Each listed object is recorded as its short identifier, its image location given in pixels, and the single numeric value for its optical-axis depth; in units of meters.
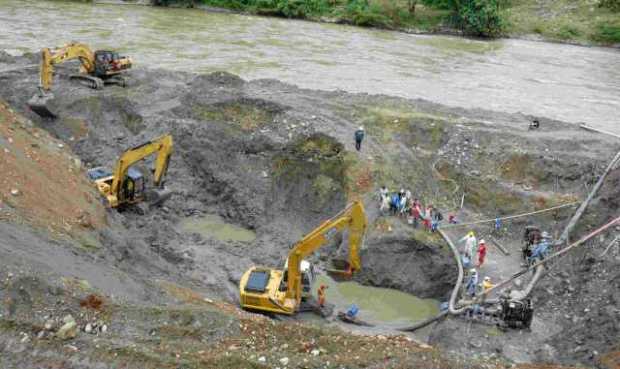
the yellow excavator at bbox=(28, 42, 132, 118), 30.84
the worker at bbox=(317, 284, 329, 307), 19.94
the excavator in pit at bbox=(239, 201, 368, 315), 18.05
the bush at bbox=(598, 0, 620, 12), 72.56
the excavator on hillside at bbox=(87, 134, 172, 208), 22.62
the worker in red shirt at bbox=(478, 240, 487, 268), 22.92
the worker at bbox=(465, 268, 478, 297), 21.08
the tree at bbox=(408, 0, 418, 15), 73.19
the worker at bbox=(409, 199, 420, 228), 24.38
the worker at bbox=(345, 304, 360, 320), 20.03
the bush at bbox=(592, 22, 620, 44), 69.06
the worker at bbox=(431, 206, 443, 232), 24.10
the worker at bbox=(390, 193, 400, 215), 24.55
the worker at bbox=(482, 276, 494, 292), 20.48
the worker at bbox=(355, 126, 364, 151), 27.42
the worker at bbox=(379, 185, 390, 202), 25.02
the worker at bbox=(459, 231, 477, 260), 22.69
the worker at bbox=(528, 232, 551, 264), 22.56
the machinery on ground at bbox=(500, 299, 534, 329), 18.89
